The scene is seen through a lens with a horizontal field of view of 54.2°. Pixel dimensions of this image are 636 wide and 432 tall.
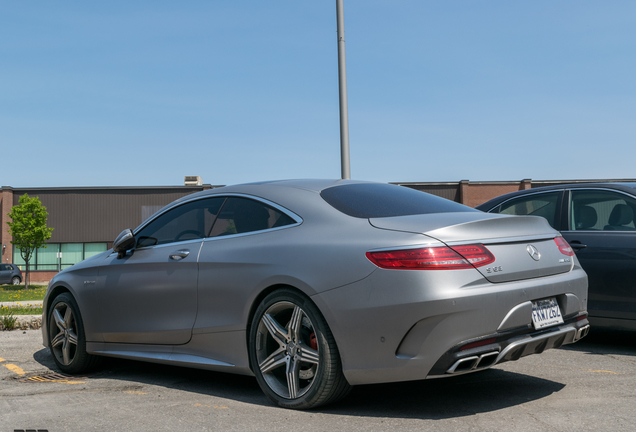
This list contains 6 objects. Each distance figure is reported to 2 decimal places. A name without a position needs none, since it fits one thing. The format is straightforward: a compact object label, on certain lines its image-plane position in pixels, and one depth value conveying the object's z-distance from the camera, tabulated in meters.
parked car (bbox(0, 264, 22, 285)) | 36.20
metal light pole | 10.09
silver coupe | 3.40
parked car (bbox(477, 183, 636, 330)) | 5.54
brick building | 43.94
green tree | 35.75
